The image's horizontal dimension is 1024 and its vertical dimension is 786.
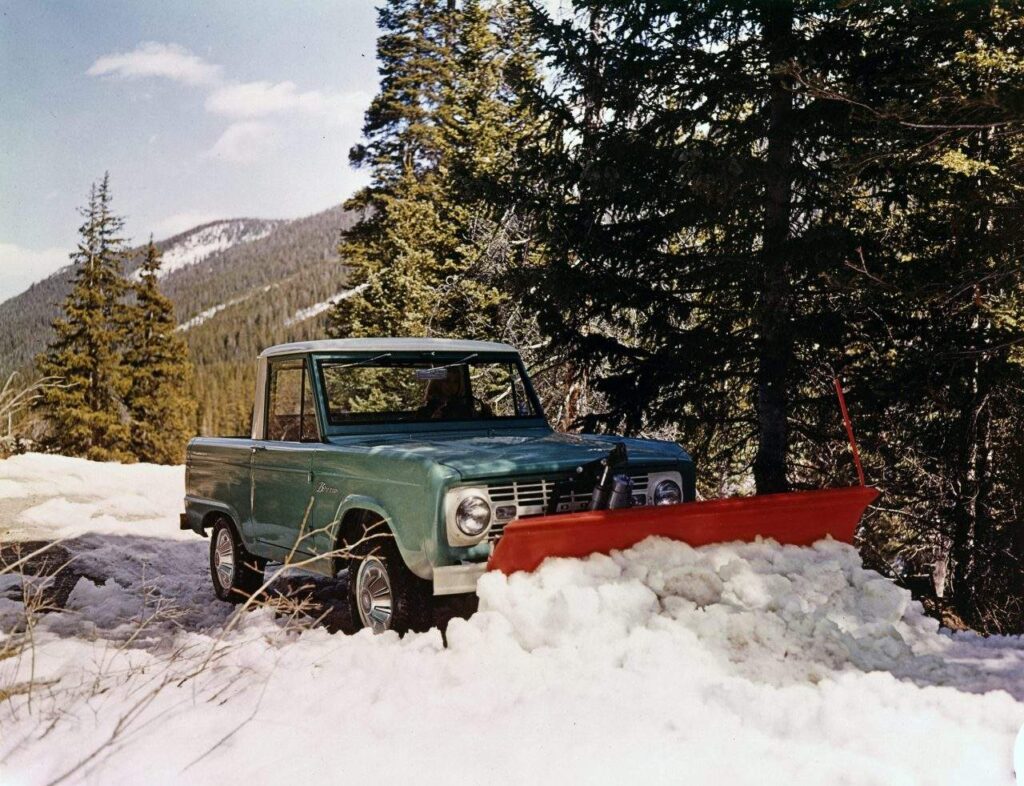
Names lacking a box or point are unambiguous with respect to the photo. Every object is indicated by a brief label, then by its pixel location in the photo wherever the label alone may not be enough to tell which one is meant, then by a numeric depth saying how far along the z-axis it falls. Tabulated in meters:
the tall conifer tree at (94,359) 31.22
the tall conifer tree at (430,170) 18.52
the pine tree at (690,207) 8.59
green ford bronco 4.96
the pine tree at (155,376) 35.28
